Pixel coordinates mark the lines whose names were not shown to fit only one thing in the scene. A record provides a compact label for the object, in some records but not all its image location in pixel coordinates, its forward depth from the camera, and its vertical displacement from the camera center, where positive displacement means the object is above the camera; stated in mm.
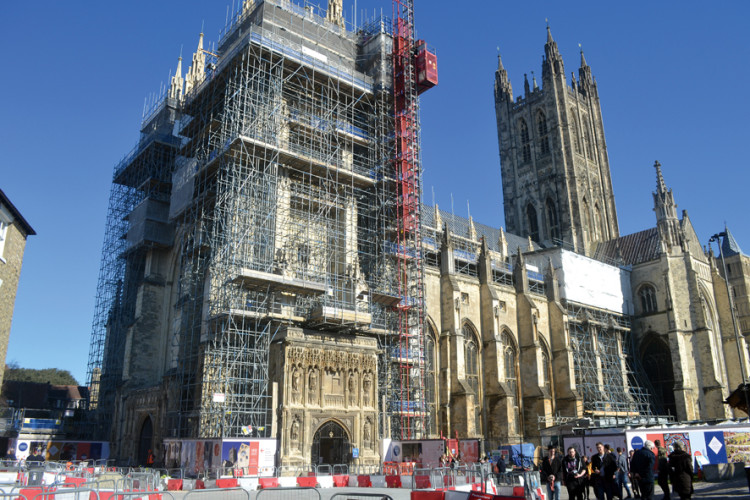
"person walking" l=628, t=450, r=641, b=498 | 12438 -1029
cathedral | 27312 +7904
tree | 67875 +7373
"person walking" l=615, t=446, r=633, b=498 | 14070 -858
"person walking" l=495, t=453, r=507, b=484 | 22720 -1136
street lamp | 16330 +4004
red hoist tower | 32125 +11723
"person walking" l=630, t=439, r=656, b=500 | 11820 -721
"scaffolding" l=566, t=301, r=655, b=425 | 42906 +4752
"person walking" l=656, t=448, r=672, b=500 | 12094 -756
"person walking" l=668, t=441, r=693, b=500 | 11000 -710
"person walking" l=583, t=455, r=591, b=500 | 12733 -926
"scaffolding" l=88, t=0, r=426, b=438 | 27297 +11082
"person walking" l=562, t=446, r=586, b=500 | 12320 -793
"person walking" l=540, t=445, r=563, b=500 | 13789 -896
